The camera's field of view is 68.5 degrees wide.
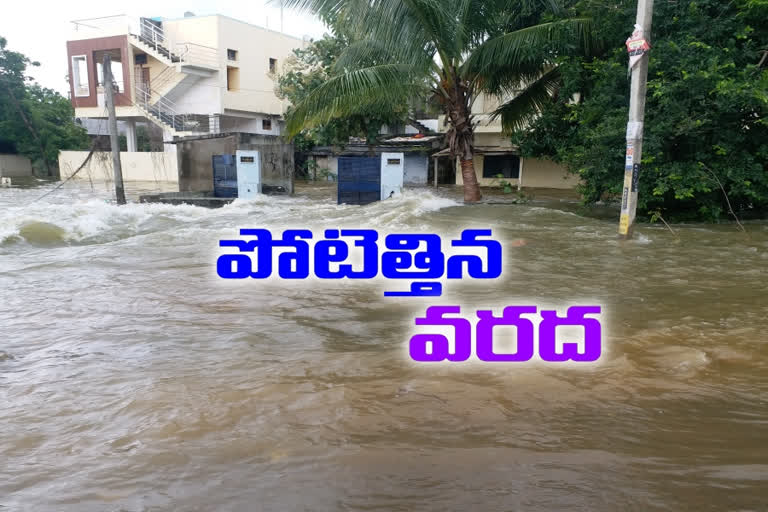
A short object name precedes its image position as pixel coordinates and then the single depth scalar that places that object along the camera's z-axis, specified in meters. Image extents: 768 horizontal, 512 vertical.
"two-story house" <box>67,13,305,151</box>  28.89
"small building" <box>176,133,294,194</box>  21.66
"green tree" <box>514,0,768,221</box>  9.51
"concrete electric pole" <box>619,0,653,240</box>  7.94
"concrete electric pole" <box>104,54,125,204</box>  14.23
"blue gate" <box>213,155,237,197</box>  18.81
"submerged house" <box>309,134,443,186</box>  24.05
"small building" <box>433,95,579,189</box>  22.20
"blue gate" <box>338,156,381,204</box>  16.61
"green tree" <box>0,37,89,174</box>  31.56
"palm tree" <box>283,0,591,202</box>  11.88
